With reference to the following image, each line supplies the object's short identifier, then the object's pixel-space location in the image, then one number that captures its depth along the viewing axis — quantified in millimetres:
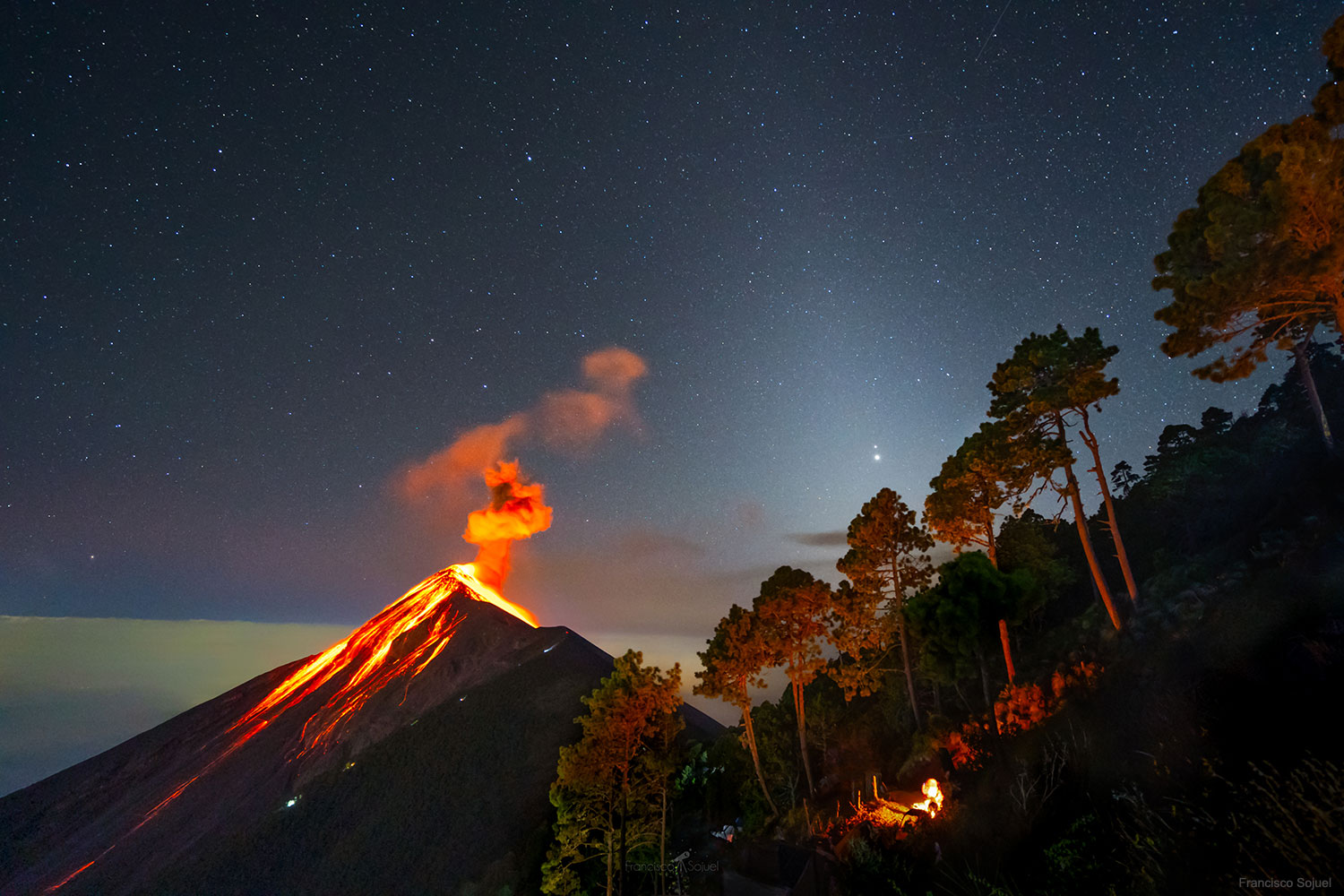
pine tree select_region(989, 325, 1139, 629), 19875
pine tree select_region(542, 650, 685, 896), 25875
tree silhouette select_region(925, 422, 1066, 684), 21436
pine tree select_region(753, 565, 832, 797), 26859
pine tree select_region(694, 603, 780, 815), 27359
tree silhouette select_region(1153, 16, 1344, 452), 12164
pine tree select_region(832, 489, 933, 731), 26000
